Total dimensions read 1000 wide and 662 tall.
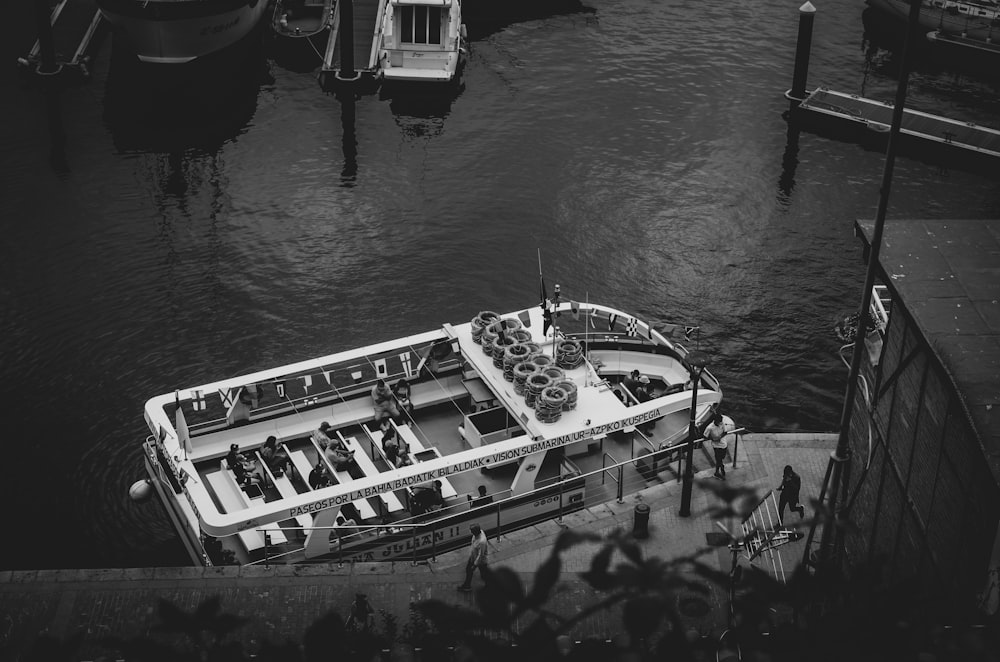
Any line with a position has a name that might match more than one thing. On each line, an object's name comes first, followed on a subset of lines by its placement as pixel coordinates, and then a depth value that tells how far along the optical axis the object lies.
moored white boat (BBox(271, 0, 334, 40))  64.50
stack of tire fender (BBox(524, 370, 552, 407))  31.84
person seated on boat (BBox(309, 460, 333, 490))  31.05
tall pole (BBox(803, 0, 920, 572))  18.26
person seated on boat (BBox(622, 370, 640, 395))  34.81
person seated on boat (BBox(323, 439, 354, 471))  31.73
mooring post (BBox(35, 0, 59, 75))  58.27
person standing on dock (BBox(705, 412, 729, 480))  31.56
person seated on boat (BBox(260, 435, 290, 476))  31.94
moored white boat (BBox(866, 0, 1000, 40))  64.00
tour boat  29.66
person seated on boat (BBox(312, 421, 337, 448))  32.47
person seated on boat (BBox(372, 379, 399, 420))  33.84
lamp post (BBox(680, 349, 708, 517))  27.64
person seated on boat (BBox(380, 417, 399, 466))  32.41
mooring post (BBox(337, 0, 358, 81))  58.81
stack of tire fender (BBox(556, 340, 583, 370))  33.69
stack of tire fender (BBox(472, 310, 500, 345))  34.53
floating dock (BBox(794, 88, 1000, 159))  54.69
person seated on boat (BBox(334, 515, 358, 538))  29.92
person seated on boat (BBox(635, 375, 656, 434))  34.00
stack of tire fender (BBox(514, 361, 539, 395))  32.34
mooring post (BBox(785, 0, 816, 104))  56.81
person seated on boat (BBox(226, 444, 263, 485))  31.27
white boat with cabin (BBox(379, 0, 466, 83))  59.81
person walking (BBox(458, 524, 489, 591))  27.25
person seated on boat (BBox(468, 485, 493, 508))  30.86
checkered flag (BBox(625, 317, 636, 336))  36.41
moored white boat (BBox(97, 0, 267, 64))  58.72
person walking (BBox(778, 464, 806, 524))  29.91
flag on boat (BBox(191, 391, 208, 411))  32.22
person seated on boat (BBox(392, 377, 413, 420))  34.12
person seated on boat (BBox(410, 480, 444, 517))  30.50
